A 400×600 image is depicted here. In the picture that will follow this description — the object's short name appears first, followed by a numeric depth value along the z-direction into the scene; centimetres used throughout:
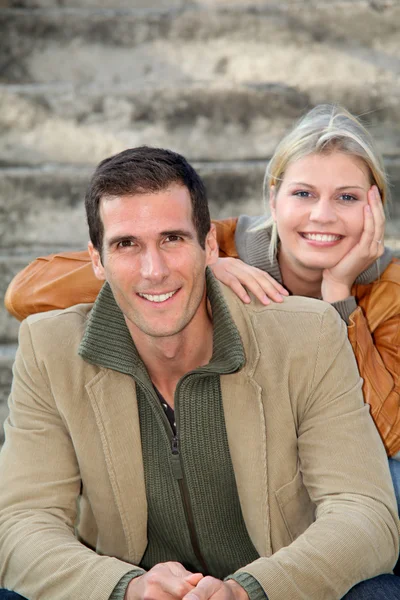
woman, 280
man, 258
